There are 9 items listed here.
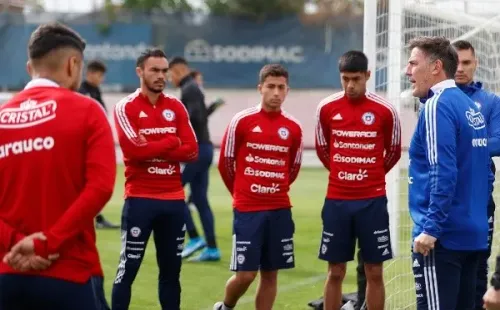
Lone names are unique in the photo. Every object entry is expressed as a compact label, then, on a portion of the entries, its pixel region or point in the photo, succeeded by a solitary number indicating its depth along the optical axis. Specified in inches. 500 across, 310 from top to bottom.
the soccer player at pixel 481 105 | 629.3
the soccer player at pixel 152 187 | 658.2
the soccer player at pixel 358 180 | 669.9
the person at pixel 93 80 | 1112.2
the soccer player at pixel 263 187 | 673.0
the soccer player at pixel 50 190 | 393.7
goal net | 815.7
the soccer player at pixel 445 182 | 485.4
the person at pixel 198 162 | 992.2
